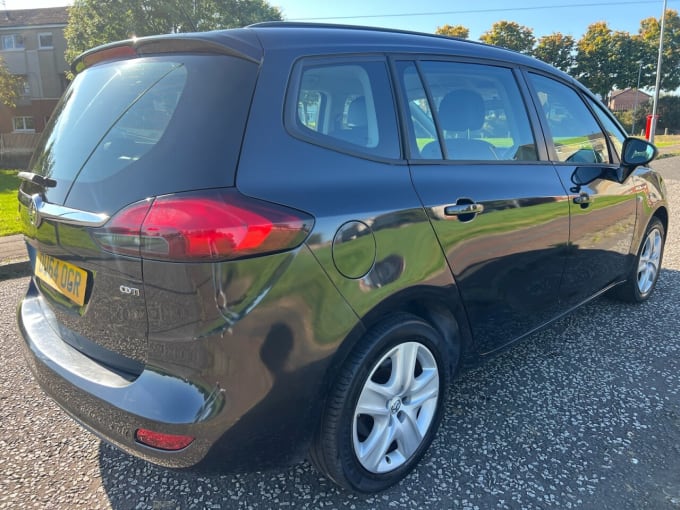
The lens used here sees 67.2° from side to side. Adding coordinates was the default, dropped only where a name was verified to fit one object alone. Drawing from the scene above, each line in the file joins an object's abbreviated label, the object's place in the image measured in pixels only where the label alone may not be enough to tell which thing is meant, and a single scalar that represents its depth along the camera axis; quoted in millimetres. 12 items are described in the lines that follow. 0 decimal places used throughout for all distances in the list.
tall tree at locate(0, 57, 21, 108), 23578
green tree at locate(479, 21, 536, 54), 50719
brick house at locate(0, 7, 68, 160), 32438
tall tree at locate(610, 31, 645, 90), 48281
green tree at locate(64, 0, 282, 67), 23734
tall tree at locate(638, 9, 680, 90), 48312
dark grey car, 1612
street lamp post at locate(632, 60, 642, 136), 48097
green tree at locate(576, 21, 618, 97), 49062
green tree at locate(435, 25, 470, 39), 49781
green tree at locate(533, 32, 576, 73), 51131
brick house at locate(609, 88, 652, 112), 61156
